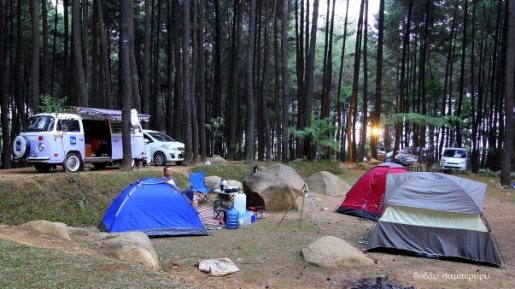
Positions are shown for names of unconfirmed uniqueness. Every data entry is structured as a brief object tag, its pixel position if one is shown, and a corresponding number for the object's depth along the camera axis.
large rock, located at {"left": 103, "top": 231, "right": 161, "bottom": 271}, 5.38
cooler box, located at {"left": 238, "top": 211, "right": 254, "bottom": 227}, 8.95
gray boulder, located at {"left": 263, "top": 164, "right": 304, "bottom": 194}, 12.49
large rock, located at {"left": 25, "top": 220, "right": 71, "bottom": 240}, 6.35
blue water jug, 8.60
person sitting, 9.62
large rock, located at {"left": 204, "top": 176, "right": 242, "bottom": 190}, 12.53
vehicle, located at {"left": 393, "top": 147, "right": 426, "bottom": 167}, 23.65
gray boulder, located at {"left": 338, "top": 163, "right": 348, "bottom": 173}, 19.05
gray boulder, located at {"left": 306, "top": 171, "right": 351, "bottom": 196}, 13.36
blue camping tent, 7.76
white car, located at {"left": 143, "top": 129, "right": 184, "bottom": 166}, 15.96
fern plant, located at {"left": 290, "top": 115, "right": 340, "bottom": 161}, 18.52
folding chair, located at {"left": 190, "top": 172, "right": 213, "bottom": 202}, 11.15
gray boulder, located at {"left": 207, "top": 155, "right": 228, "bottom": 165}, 17.75
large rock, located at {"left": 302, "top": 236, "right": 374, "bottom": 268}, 6.03
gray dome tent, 6.52
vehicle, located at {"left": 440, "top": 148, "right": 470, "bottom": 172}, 21.01
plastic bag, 5.52
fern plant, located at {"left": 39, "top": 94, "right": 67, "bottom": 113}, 10.96
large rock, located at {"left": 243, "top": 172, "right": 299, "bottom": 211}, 10.44
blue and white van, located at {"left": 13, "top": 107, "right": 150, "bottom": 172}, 10.37
